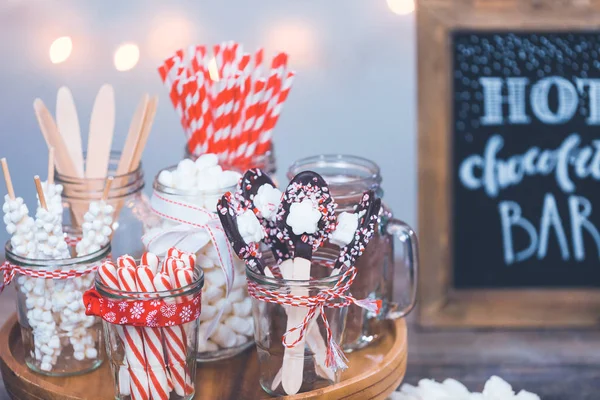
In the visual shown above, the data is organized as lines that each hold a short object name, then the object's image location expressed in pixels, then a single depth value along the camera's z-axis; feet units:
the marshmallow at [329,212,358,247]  3.28
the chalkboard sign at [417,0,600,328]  4.28
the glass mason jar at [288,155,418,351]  3.58
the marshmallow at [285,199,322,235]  3.21
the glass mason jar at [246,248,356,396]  3.34
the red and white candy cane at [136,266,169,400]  3.26
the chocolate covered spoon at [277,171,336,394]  3.21
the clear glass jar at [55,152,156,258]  3.68
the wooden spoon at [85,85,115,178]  3.70
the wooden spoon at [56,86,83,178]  3.69
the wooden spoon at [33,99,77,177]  3.61
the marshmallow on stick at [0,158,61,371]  3.36
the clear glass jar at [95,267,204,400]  3.21
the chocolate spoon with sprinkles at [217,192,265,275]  3.23
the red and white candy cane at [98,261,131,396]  3.21
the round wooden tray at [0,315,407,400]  3.39
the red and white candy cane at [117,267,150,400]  3.25
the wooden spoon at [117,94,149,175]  3.65
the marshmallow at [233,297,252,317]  3.55
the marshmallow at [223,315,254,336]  3.56
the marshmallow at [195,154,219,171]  3.51
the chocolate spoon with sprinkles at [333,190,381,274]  3.29
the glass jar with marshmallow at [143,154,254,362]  3.44
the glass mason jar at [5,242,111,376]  3.40
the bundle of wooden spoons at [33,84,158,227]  3.67
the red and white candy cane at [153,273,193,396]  3.22
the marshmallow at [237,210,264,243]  3.22
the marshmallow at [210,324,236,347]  3.56
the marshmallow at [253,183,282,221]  3.26
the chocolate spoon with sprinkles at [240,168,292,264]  3.27
